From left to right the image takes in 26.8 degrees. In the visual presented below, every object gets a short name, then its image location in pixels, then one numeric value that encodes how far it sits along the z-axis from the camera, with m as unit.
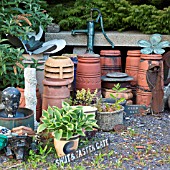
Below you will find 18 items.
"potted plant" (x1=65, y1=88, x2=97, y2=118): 3.69
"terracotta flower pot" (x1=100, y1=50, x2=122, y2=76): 4.51
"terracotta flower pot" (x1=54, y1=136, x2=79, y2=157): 2.92
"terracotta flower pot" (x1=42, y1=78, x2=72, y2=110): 3.59
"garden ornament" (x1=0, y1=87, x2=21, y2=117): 3.12
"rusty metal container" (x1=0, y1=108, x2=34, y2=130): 3.15
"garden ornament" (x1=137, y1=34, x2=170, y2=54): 4.37
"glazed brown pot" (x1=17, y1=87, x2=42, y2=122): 3.85
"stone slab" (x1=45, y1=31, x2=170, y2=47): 4.76
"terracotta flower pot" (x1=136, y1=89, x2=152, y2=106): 4.33
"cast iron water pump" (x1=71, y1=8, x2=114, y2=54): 4.68
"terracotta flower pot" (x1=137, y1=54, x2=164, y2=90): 4.27
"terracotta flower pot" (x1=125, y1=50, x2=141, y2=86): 4.48
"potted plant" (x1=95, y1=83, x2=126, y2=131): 3.58
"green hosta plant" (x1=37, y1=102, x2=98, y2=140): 2.92
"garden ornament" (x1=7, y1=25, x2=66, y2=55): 4.05
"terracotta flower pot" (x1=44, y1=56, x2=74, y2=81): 3.76
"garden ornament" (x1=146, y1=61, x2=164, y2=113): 4.04
